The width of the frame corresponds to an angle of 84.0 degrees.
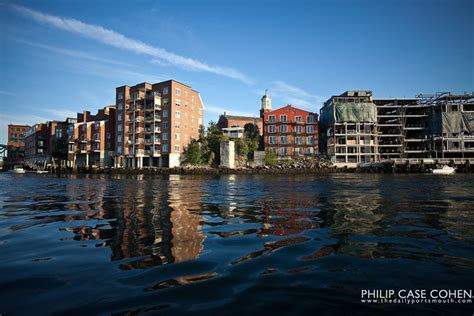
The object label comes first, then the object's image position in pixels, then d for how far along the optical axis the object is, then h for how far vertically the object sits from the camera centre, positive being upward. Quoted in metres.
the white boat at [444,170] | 58.34 -1.34
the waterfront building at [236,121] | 96.12 +16.95
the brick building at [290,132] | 74.62 +9.60
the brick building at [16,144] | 118.06 +11.14
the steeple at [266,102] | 96.94 +23.38
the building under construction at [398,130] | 74.31 +9.93
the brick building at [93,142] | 80.44 +8.07
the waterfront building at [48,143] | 88.94 +8.89
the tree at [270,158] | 69.31 +2.02
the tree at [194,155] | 68.56 +2.99
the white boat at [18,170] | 76.50 -0.73
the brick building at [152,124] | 72.88 +12.35
